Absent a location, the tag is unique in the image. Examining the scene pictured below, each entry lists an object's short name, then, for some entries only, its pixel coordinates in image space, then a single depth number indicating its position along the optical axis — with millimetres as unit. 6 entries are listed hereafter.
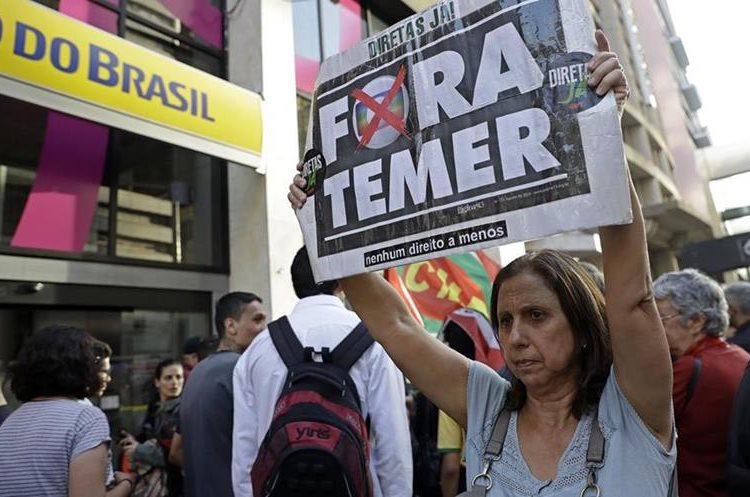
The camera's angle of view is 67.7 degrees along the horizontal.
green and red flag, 4551
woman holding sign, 1216
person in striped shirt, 2062
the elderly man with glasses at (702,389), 2324
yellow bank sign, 3908
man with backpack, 1919
